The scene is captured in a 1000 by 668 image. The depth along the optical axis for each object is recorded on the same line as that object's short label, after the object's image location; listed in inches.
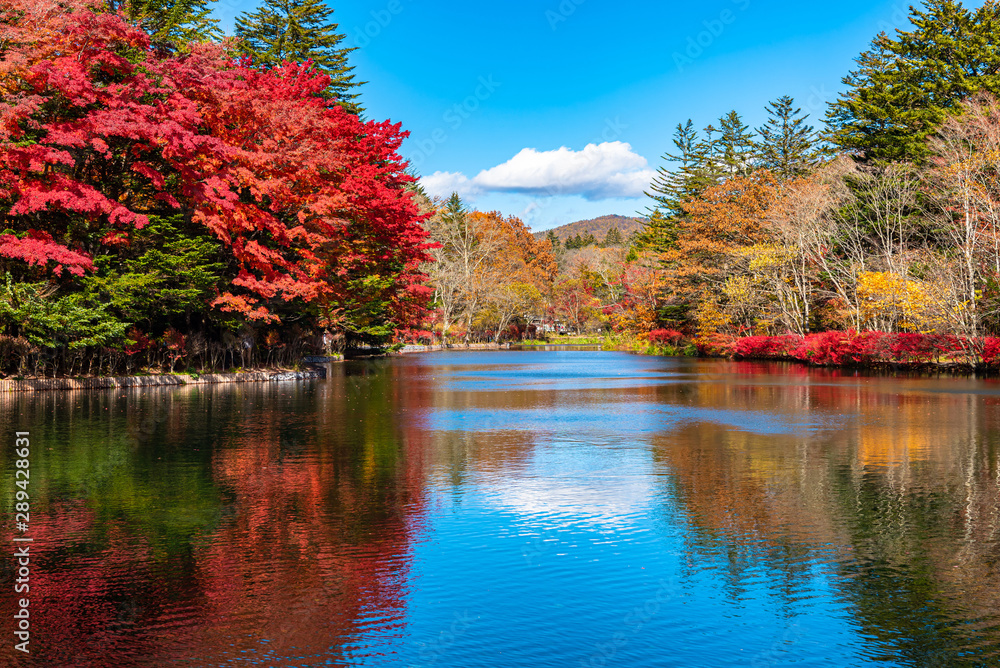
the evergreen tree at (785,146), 3083.2
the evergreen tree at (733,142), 3118.4
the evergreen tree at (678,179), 3051.2
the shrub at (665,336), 2645.2
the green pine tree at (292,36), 2229.3
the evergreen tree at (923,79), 1787.6
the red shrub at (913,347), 1435.8
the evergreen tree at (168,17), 1514.5
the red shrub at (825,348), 1600.6
